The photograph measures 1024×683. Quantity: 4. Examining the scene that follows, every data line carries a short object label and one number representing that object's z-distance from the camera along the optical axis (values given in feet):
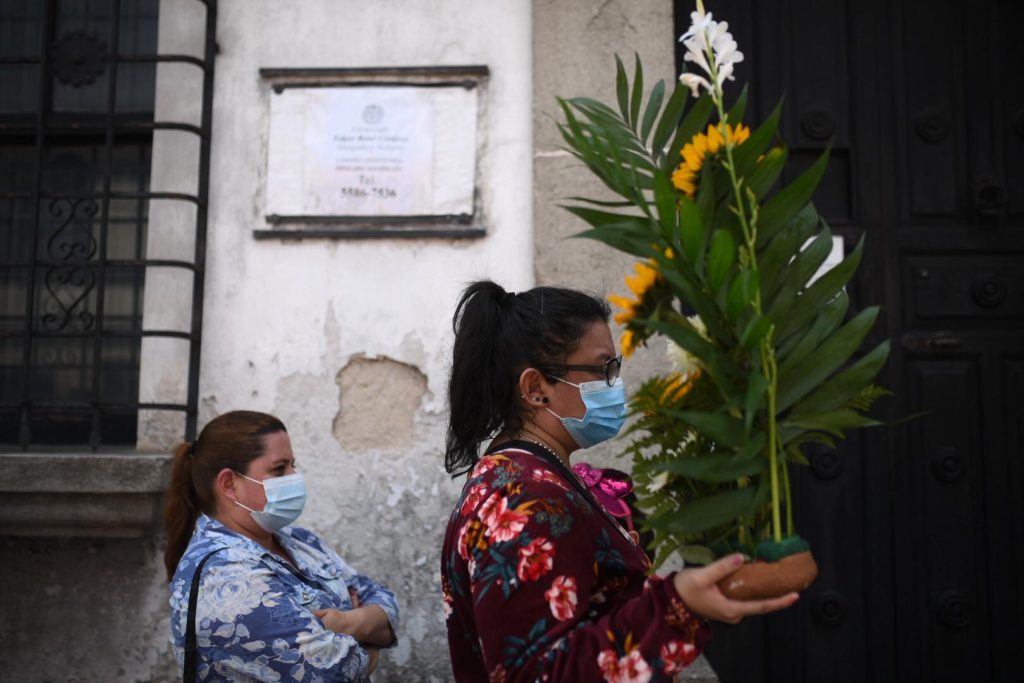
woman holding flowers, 4.67
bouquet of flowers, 4.48
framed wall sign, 11.35
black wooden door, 11.21
